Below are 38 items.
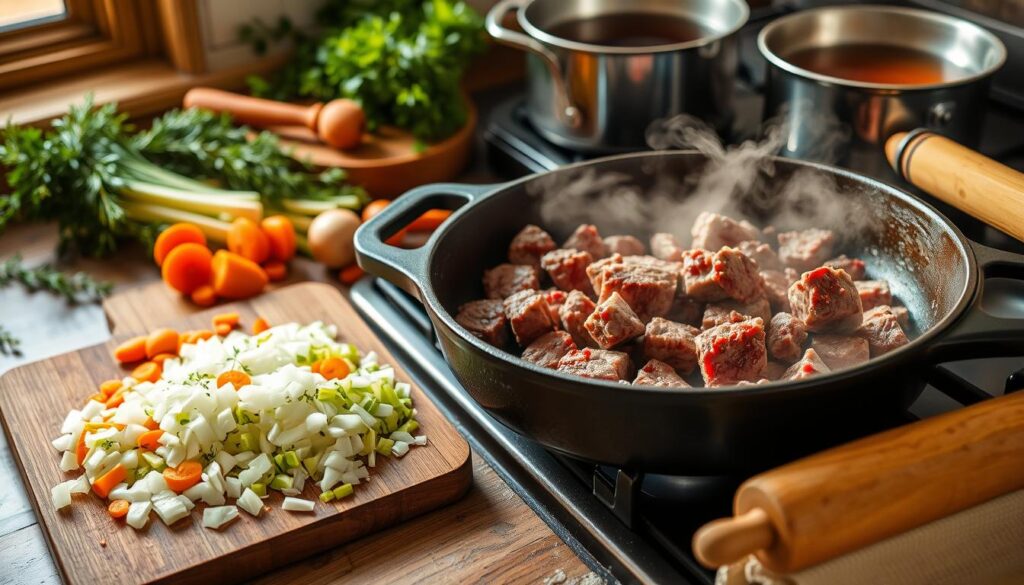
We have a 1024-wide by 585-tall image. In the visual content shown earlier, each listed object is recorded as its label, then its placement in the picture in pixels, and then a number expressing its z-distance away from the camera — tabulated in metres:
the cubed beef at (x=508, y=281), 1.39
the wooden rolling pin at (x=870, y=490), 0.86
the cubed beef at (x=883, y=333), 1.20
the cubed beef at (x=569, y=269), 1.40
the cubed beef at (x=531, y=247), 1.44
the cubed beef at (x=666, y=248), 1.43
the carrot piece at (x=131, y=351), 1.48
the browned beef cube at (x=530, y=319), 1.29
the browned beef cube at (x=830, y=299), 1.20
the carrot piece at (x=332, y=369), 1.39
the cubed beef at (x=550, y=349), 1.23
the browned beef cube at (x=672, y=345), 1.20
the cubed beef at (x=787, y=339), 1.20
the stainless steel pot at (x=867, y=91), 1.53
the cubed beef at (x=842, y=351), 1.18
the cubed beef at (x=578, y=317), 1.28
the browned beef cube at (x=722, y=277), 1.25
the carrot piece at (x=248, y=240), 1.76
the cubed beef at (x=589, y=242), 1.44
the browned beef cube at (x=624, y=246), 1.45
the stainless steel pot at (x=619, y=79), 1.71
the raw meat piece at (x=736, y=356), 1.13
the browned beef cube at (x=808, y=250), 1.40
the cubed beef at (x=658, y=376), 1.14
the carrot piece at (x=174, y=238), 1.74
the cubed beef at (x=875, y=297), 1.30
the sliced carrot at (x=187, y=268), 1.68
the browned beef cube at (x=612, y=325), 1.21
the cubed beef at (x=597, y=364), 1.16
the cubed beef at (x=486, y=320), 1.31
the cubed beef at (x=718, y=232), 1.39
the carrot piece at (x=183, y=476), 1.21
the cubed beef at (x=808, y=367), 1.09
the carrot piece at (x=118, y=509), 1.19
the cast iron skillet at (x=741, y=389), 0.98
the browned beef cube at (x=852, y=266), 1.38
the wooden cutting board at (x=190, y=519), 1.14
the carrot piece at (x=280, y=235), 1.79
